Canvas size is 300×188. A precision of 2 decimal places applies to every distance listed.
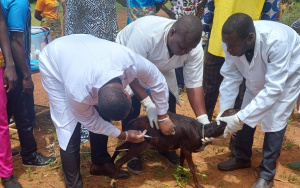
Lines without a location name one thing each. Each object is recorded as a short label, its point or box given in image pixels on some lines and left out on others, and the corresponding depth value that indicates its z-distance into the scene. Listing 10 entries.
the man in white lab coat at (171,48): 3.50
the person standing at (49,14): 7.83
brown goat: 3.86
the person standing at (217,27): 4.35
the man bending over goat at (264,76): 3.40
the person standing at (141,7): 5.42
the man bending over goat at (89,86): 2.89
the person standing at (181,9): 6.45
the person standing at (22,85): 3.76
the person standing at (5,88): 3.63
